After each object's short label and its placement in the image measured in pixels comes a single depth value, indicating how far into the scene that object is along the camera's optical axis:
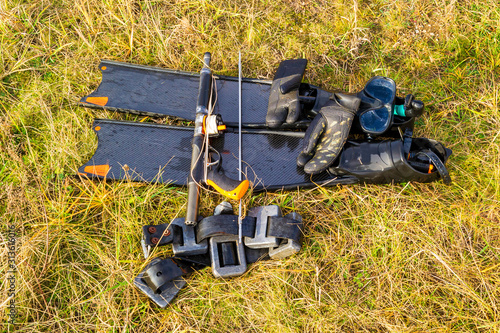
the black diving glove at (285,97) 2.52
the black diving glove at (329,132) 2.36
